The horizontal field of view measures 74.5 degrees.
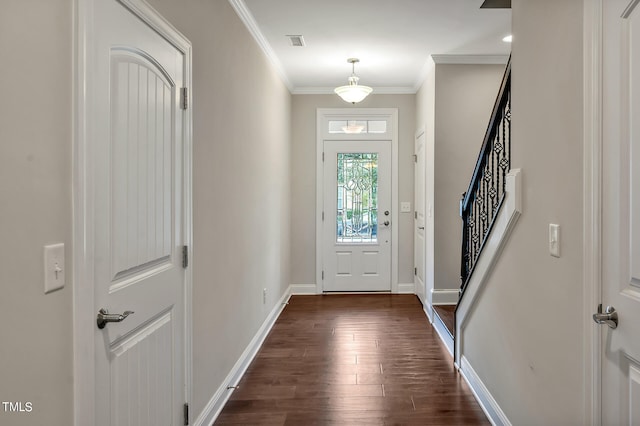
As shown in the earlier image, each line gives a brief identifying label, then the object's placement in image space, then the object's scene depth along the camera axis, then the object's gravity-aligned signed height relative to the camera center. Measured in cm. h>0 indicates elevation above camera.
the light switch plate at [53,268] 104 -15
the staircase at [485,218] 206 -5
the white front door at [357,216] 546 -9
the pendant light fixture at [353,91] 405 +115
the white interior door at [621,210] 117 +0
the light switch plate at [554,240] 160 -12
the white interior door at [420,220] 482 -13
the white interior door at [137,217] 128 -3
